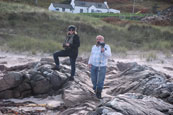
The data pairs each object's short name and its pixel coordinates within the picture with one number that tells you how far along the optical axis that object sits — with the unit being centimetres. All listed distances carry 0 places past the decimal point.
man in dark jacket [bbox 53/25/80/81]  1398
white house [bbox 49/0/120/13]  9052
